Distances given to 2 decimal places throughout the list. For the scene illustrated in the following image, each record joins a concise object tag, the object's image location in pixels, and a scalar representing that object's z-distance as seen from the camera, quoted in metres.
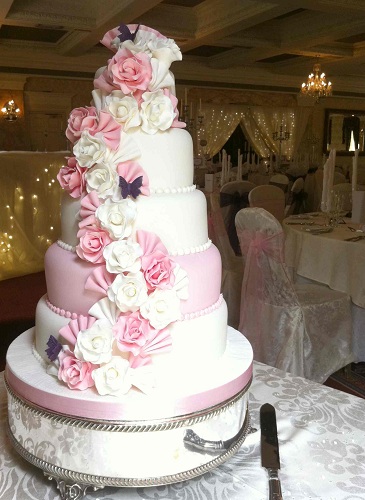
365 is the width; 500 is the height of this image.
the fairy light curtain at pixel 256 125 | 13.48
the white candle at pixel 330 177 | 3.65
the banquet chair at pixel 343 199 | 3.64
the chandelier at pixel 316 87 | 9.23
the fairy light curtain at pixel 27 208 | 3.00
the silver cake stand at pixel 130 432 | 0.89
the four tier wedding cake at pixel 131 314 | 0.90
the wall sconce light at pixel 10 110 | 10.67
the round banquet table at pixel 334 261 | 3.17
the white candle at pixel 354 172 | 3.75
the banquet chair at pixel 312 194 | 8.10
